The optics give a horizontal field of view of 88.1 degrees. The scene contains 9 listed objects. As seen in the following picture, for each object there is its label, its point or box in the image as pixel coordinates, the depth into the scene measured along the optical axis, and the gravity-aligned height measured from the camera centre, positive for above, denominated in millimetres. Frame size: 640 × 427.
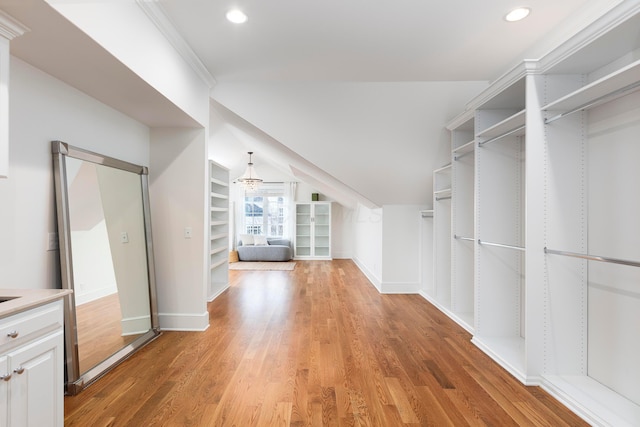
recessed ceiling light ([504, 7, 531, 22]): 2290 +1387
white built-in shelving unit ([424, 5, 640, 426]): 1947 -48
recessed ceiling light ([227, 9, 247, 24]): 2316 +1396
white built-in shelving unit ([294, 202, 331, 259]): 9055 -635
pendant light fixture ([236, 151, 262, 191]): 7478 +705
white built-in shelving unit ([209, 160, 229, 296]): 5004 -249
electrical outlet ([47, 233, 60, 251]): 2211 -200
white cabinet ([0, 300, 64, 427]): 1328 -676
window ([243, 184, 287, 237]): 9555 -79
